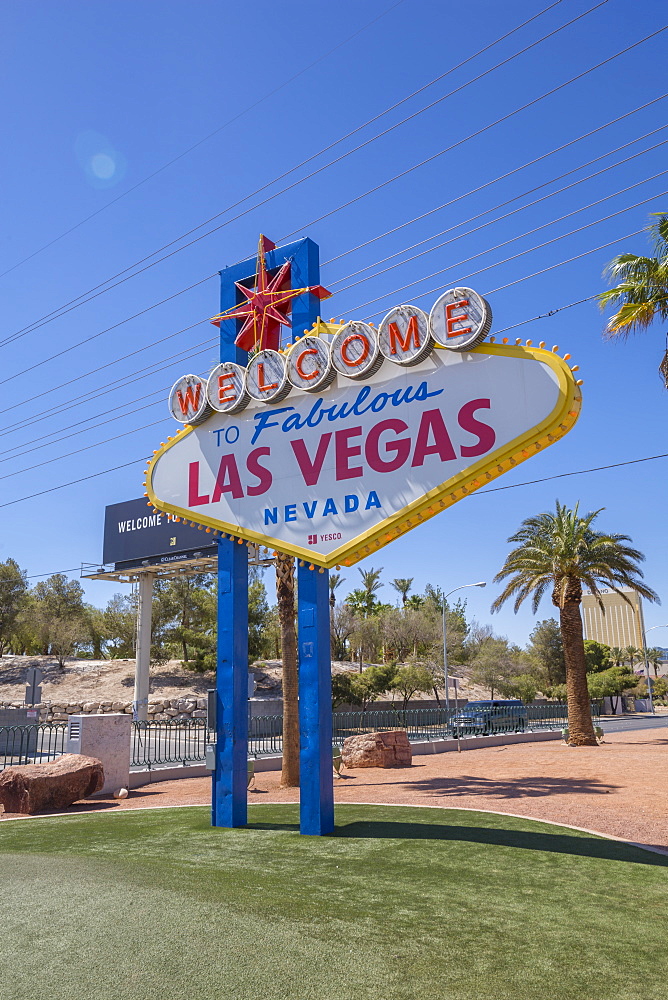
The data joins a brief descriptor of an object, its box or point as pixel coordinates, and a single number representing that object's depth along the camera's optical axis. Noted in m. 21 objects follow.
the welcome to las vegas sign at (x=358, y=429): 9.25
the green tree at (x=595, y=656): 72.88
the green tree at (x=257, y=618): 58.78
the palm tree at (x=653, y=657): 104.69
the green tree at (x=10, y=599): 65.81
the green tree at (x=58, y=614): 66.00
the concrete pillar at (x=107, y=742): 16.33
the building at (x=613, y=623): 178.88
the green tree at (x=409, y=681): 48.73
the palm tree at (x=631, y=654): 95.94
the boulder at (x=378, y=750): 20.89
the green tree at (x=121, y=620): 67.19
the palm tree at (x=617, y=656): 91.31
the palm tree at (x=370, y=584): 79.38
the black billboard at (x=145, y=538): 41.41
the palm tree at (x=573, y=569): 27.66
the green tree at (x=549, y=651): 72.50
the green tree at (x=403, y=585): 88.38
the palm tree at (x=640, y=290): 14.96
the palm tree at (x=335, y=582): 61.17
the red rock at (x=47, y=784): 14.02
